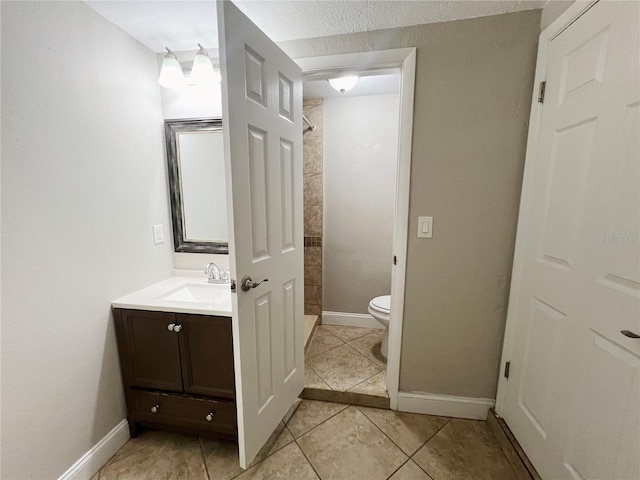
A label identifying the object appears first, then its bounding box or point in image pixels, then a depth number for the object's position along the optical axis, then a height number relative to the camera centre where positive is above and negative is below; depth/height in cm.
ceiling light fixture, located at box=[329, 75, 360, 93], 187 +86
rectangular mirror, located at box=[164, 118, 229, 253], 170 +12
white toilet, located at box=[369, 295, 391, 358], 208 -87
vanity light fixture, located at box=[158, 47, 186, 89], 148 +73
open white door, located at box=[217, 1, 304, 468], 102 -5
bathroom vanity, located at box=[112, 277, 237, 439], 131 -84
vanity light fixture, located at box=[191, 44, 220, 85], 147 +74
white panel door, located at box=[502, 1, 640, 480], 86 -22
